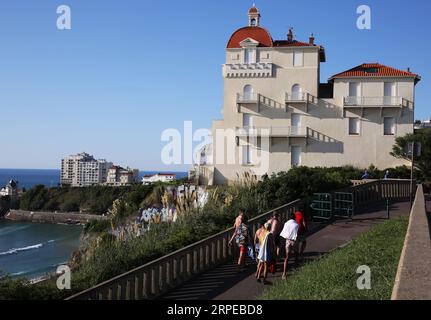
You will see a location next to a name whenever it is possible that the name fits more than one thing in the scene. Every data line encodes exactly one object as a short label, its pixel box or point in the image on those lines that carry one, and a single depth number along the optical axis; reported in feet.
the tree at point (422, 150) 107.96
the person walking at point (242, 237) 41.01
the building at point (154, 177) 355.56
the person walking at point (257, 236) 37.09
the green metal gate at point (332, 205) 62.90
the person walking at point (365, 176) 102.60
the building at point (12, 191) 375.49
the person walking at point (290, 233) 38.01
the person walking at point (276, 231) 40.81
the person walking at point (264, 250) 36.01
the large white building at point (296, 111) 130.62
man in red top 41.34
